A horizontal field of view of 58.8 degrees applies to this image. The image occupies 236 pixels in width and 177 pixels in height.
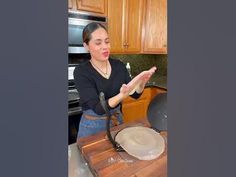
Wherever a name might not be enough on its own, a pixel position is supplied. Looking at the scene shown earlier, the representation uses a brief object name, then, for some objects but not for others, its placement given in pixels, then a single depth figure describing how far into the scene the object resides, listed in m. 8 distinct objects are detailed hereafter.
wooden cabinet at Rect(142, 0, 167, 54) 2.38
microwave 1.75
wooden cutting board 0.62
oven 1.69
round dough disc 0.72
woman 1.12
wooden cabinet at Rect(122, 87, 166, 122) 2.25
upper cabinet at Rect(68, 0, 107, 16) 1.80
